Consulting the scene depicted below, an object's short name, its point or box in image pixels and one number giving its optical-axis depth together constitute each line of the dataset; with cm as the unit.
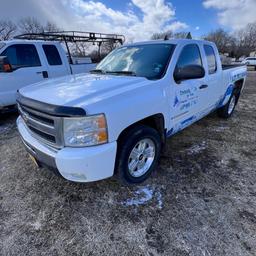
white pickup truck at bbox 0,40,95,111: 526
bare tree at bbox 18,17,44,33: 4280
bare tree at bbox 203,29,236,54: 6962
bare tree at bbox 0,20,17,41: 4121
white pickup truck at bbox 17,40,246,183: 206
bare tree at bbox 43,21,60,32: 4462
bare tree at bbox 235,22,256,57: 6372
